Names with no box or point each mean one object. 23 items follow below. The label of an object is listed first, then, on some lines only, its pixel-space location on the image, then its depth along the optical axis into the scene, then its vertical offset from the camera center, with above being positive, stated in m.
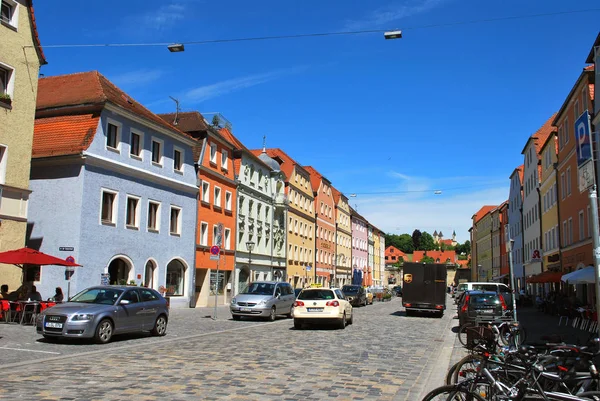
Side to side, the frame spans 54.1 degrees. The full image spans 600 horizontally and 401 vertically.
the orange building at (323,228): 69.44 +6.57
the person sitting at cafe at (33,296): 21.70 -0.72
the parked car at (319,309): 21.39 -1.03
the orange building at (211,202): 37.97 +5.33
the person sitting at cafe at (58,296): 22.52 -0.75
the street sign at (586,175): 5.55 +1.06
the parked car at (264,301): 25.28 -0.91
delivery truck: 31.45 -0.23
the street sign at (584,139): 5.42 +1.37
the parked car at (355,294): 43.98 -0.93
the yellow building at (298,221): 58.28 +6.28
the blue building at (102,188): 26.70 +4.40
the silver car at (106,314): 14.82 -0.98
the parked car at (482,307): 20.88 -0.85
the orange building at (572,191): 31.22 +5.90
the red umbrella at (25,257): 20.17 +0.65
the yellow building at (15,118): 22.59 +6.19
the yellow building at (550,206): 41.72 +5.96
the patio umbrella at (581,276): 21.53 +0.34
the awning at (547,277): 32.59 +0.42
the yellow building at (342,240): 79.62 +5.91
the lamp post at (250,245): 34.30 +2.04
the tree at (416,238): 193.00 +14.34
